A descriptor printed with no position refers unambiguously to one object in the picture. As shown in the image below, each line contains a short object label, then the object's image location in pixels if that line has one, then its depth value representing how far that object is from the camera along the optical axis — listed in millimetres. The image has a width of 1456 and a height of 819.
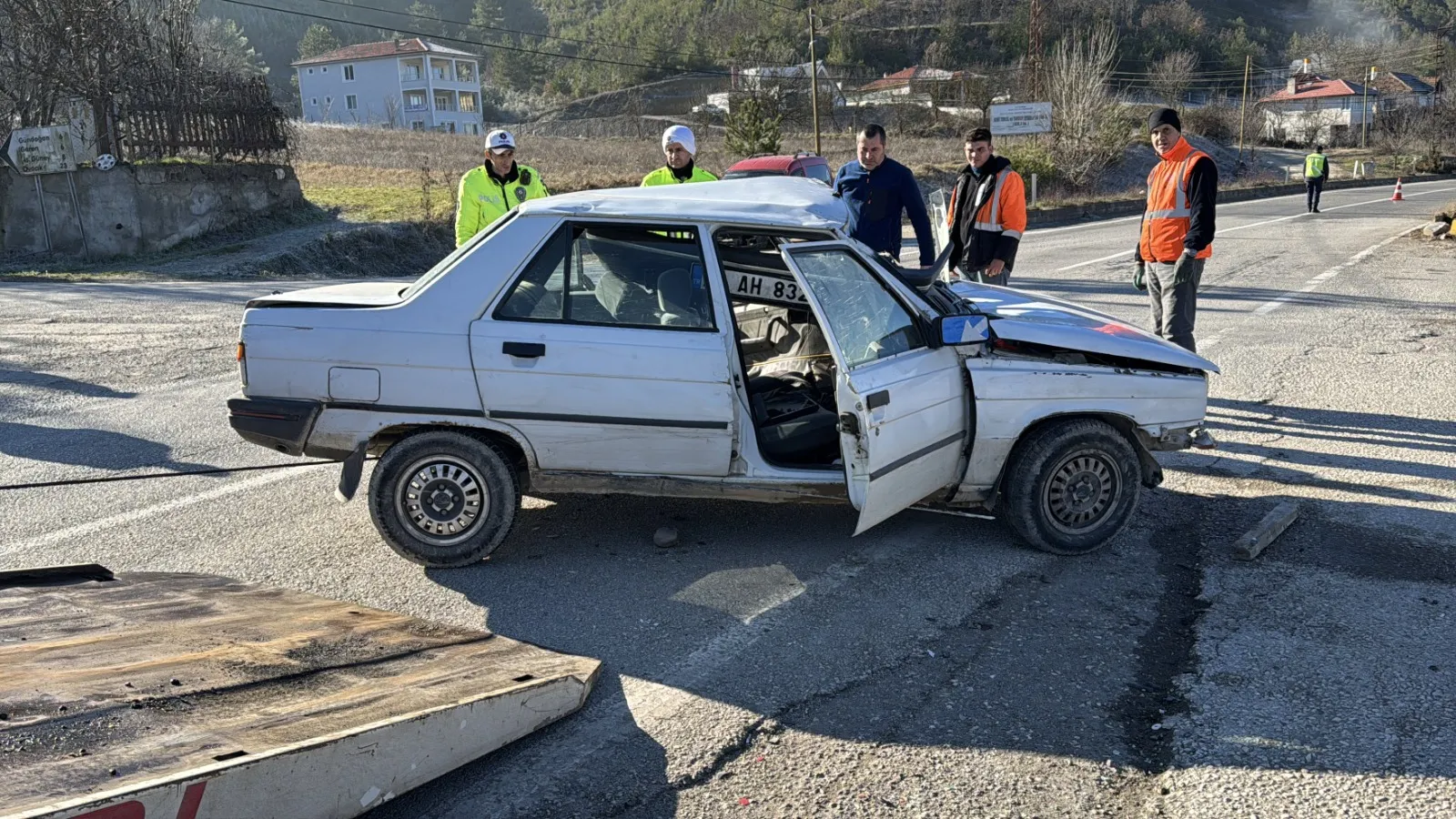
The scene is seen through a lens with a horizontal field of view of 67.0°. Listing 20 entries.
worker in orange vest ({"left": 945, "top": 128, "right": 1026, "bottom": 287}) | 7738
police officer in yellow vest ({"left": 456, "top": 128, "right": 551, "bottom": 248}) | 7426
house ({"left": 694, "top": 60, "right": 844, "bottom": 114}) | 61406
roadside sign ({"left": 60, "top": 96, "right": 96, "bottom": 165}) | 18984
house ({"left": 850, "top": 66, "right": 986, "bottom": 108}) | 66438
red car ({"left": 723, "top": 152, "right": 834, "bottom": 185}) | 18203
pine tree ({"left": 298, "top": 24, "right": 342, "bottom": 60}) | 113375
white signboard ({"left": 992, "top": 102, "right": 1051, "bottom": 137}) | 41969
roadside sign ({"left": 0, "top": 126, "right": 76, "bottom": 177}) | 18516
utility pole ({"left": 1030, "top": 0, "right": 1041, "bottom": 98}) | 50000
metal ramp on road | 2641
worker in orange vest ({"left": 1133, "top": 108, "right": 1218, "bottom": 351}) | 7270
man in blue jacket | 7570
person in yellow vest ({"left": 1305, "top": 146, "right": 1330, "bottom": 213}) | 27500
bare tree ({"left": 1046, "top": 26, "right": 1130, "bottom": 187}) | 42469
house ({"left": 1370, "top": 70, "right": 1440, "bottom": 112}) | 90375
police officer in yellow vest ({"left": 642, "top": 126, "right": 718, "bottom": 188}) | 8102
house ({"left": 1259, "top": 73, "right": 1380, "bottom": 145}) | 80688
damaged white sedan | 4867
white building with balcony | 93562
